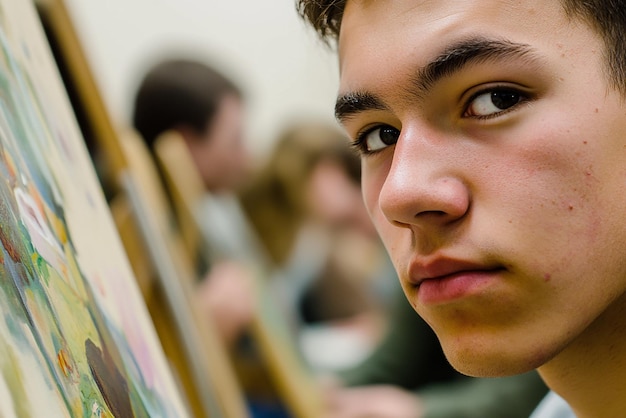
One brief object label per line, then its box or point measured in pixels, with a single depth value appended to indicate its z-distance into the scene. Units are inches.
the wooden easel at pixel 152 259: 40.0
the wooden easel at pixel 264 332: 60.4
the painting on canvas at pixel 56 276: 24.3
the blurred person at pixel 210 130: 80.0
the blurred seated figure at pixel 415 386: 50.8
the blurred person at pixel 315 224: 104.1
